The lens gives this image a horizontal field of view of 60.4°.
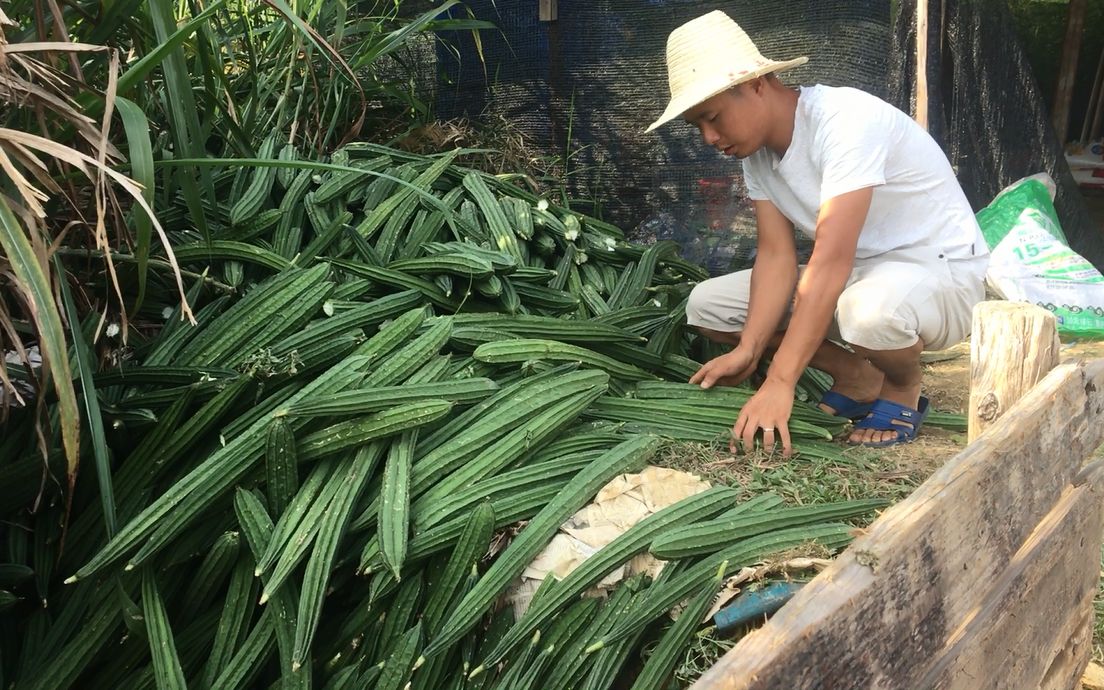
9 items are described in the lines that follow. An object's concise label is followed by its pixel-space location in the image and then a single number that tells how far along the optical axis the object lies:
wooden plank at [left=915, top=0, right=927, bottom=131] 4.72
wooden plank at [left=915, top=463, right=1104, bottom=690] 1.96
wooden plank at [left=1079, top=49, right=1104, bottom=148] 8.00
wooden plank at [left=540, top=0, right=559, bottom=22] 5.06
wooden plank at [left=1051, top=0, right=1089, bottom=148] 7.30
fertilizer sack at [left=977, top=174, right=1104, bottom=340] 4.94
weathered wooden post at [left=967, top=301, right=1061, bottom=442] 2.40
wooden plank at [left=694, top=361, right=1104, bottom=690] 1.45
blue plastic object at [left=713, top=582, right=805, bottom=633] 2.01
